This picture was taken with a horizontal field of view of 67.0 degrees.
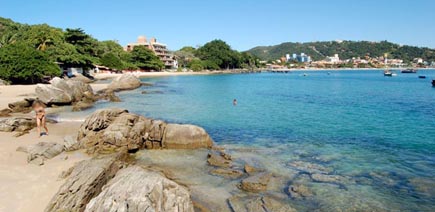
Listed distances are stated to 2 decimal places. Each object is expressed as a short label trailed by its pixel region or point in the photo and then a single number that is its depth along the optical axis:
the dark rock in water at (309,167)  14.53
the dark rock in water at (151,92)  51.06
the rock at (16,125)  19.08
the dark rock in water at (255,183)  12.18
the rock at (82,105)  29.97
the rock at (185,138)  17.55
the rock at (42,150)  13.91
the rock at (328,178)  13.30
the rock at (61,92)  31.50
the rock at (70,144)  15.95
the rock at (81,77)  65.81
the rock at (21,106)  27.50
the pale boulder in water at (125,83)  56.28
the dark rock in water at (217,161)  14.96
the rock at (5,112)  24.92
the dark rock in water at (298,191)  11.72
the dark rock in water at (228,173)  13.57
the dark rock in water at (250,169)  14.06
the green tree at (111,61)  102.06
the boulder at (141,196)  7.64
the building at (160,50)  136.00
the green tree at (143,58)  114.88
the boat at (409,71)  171.62
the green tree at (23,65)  47.25
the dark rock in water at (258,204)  10.39
